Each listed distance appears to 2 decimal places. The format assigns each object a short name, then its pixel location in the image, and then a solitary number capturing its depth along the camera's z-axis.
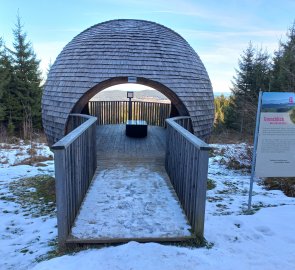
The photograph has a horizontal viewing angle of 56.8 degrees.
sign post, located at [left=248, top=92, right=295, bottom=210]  4.96
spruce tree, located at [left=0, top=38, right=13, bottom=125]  20.86
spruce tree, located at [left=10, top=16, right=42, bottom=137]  22.02
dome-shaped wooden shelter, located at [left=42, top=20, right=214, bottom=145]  7.59
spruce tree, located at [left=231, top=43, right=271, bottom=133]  23.31
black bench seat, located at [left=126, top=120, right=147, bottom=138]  9.65
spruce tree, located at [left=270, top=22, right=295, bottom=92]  14.65
